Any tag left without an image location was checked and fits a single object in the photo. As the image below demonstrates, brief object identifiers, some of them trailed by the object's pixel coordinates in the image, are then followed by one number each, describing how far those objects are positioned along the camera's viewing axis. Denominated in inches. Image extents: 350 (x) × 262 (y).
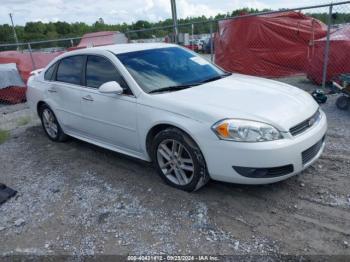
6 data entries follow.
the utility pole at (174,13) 398.7
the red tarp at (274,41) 413.7
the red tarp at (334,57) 316.0
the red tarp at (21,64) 396.2
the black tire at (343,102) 247.1
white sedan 123.3
